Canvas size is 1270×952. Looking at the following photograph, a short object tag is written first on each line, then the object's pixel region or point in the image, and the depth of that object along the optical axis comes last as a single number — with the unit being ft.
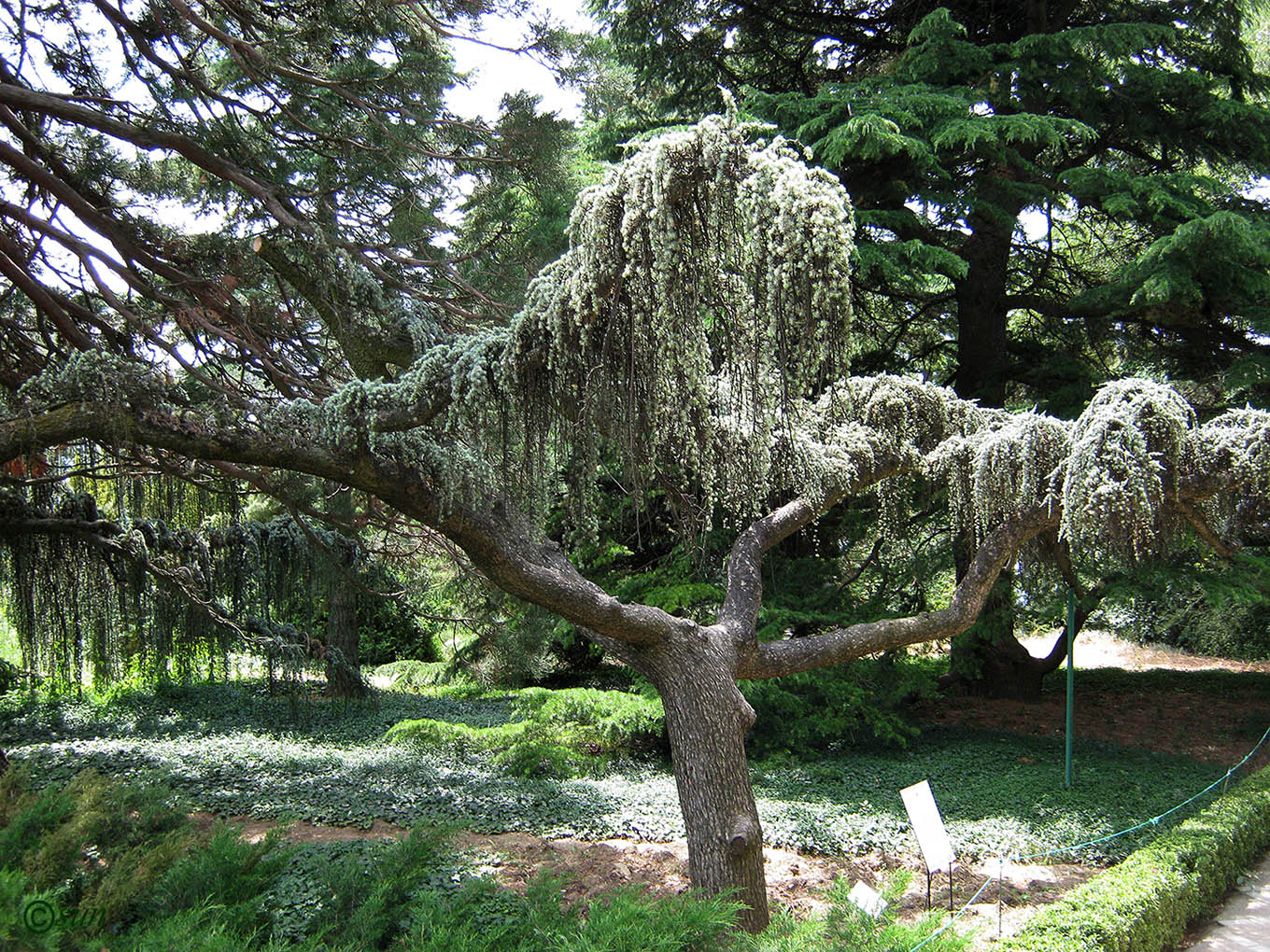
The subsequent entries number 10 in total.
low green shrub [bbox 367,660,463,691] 48.91
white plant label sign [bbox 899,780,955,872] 16.61
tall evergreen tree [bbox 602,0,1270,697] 29.78
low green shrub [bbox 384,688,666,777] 30.22
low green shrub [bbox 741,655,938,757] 31.89
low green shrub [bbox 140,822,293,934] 13.28
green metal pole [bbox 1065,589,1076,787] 27.48
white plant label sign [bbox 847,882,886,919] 13.92
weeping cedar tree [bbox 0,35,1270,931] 11.87
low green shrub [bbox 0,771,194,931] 13.02
